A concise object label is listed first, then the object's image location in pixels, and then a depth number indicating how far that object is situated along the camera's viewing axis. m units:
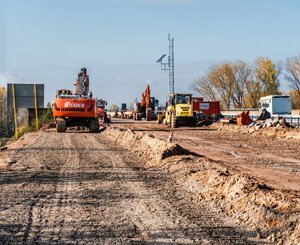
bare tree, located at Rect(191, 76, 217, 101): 110.19
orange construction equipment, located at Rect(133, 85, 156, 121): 68.64
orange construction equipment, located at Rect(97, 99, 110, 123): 46.77
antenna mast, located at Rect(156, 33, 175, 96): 104.69
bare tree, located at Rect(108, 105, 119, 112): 144.00
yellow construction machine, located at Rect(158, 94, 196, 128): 43.97
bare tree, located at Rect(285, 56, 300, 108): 96.38
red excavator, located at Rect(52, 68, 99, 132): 34.77
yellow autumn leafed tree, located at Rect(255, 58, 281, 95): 98.19
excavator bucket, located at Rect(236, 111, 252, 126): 44.44
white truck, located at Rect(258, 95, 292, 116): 59.86
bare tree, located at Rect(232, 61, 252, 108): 104.94
